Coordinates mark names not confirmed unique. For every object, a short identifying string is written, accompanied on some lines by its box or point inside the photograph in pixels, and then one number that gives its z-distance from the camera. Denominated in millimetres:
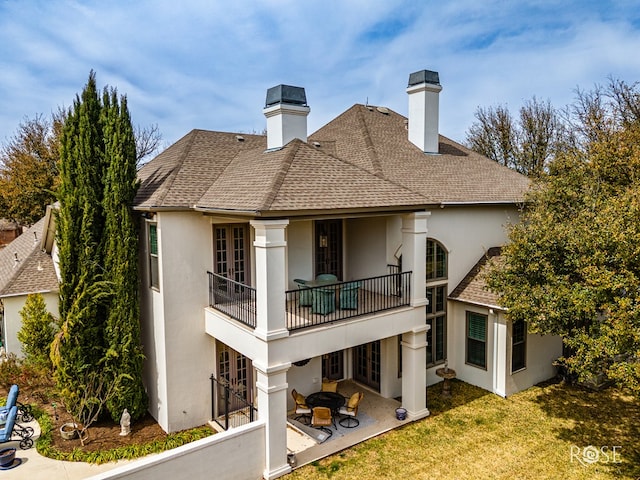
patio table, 11859
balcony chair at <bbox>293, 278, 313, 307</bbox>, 11695
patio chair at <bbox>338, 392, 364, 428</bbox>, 11711
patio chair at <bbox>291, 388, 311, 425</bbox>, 11961
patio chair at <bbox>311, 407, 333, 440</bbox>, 11336
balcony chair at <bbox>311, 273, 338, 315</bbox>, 10977
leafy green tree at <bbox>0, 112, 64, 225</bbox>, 32500
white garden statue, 11227
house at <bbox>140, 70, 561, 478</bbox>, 9875
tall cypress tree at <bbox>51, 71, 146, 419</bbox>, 11141
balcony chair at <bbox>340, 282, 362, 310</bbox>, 11328
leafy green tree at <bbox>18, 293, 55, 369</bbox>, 13914
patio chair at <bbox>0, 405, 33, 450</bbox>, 10453
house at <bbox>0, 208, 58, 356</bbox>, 14992
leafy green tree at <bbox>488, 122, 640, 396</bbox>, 8219
